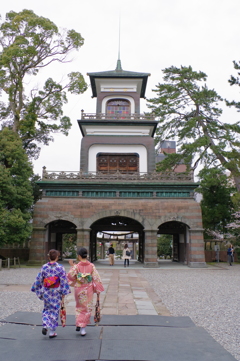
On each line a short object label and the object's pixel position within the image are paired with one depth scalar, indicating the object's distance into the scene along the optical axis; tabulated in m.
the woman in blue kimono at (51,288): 5.30
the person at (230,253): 21.52
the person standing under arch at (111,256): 21.30
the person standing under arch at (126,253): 20.83
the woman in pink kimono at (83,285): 5.49
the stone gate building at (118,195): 19.70
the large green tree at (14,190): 17.75
